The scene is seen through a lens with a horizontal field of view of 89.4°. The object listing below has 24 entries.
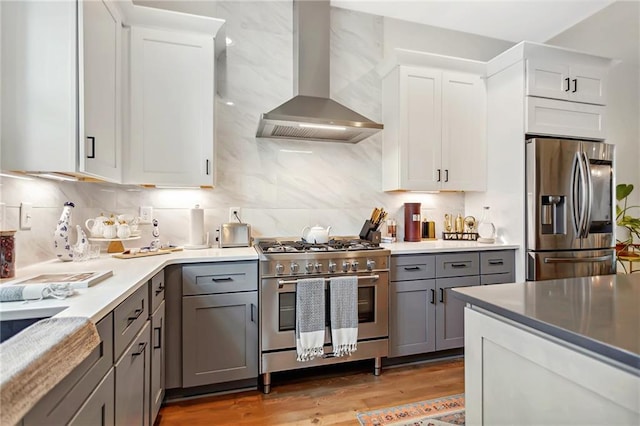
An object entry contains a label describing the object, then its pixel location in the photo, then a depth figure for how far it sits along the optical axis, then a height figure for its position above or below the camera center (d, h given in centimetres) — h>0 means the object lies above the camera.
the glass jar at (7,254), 137 -18
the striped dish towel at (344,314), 220 -69
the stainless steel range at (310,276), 212 -55
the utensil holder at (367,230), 281 -15
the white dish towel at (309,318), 213 -70
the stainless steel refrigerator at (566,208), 265 +4
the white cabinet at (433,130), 286 +76
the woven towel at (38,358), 56 -30
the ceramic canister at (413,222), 306 -8
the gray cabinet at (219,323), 201 -70
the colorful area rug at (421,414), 185 -120
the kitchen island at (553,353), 68 -34
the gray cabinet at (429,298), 245 -65
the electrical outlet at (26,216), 156 -2
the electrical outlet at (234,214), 272 -1
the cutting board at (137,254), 206 -27
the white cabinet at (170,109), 219 +73
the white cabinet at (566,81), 274 +115
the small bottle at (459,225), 321 -12
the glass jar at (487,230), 294 -15
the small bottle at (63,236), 181 -13
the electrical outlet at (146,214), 250 -1
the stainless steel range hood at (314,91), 243 +100
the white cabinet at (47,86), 141 +57
